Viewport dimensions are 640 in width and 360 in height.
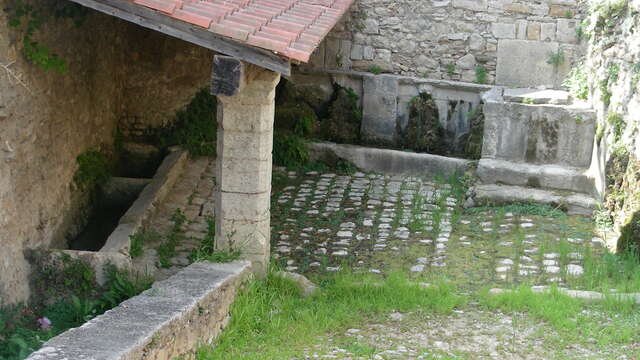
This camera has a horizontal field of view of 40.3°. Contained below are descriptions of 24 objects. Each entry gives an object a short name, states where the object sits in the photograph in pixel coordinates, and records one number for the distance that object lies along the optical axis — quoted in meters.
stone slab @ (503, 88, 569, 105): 9.77
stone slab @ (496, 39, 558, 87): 10.57
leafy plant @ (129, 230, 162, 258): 7.50
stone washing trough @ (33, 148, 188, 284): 6.88
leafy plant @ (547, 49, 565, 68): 10.50
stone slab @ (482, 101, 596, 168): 9.52
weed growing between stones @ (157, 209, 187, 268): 7.56
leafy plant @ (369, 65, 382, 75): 11.15
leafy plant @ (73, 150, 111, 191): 8.35
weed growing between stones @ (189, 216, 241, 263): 6.57
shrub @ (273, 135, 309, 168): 10.78
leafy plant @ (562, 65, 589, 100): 9.97
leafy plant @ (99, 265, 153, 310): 6.60
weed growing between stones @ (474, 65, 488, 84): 10.80
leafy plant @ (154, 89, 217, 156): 10.48
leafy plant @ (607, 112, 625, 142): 8.48
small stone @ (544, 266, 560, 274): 7.48
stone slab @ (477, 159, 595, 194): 9.36
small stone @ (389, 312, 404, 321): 6.43
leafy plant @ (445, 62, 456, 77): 10.95
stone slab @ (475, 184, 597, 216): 9.05
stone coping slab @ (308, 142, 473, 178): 10.38
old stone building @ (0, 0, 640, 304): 8.18
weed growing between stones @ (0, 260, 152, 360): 6.18
